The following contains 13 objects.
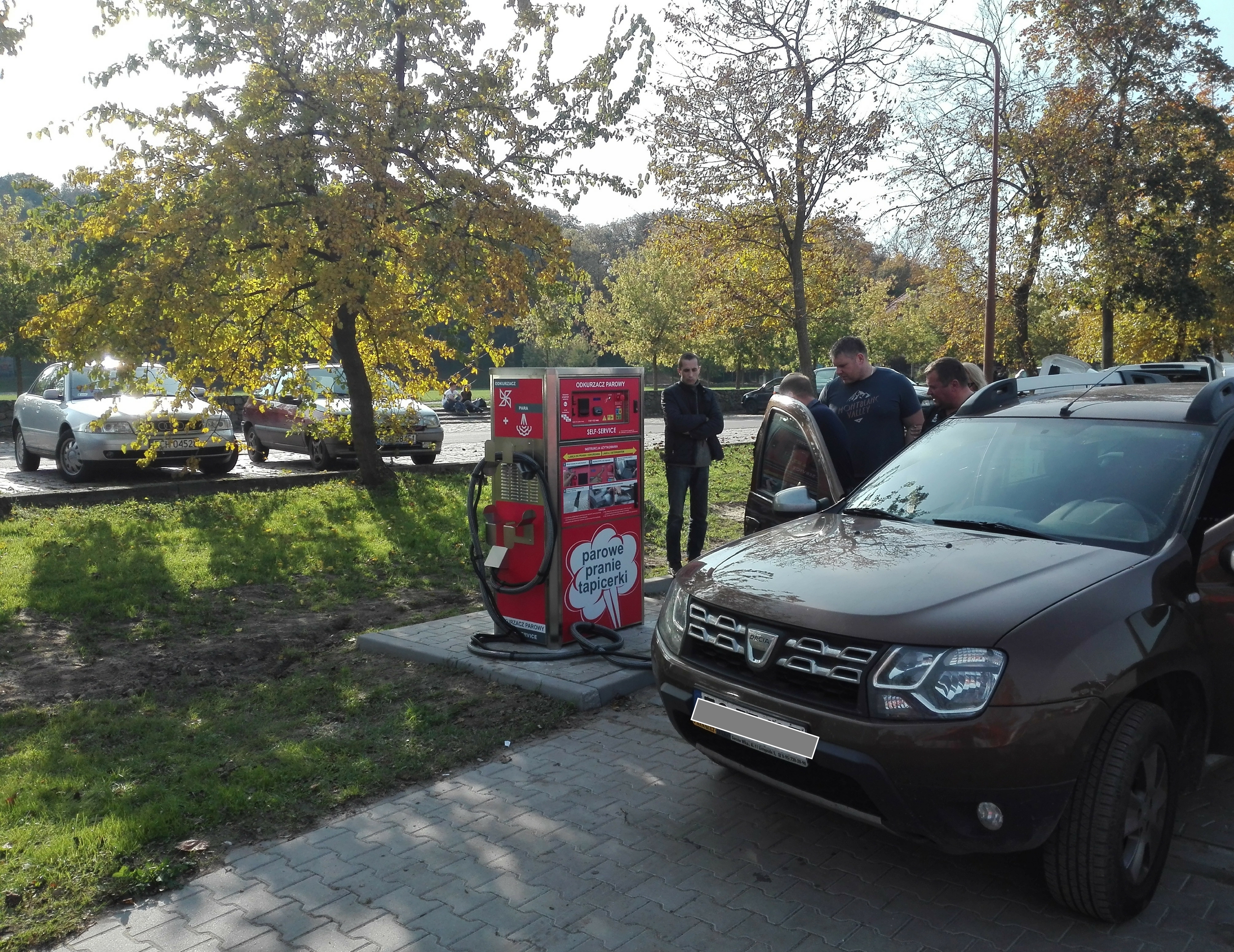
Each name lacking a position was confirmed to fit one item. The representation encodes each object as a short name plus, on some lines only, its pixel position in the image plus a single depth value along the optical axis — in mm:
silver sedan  12781
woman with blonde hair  7312
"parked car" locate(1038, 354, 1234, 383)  8805
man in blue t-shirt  6605
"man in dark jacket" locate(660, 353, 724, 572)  8250
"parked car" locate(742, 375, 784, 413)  41531
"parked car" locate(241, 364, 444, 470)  14094
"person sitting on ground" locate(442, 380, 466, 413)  37938
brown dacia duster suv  2990
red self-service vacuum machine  5910
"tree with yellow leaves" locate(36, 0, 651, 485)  10602
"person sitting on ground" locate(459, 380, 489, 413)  37625
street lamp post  18641
